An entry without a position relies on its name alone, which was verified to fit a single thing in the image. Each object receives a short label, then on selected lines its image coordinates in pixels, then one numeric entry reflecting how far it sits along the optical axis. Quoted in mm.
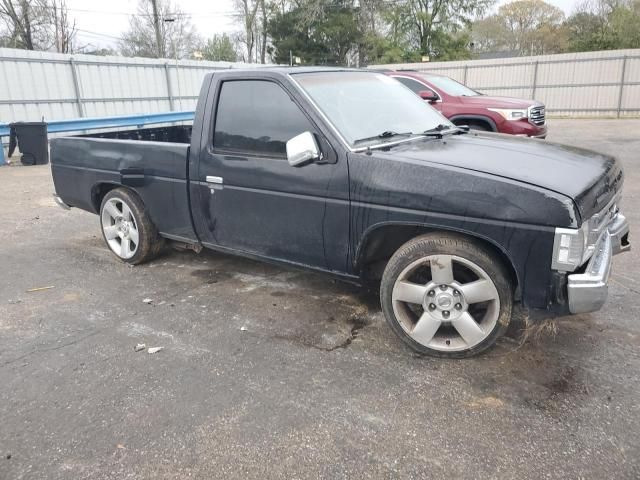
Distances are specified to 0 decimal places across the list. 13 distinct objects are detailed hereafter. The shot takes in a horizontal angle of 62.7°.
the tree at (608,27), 28453
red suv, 9883
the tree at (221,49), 52531
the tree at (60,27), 35625
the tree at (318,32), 39031
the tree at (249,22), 47500
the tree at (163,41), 47750
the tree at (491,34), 53656
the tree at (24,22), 33000
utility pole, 36531
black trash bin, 12281
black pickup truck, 2898
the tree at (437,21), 36406
